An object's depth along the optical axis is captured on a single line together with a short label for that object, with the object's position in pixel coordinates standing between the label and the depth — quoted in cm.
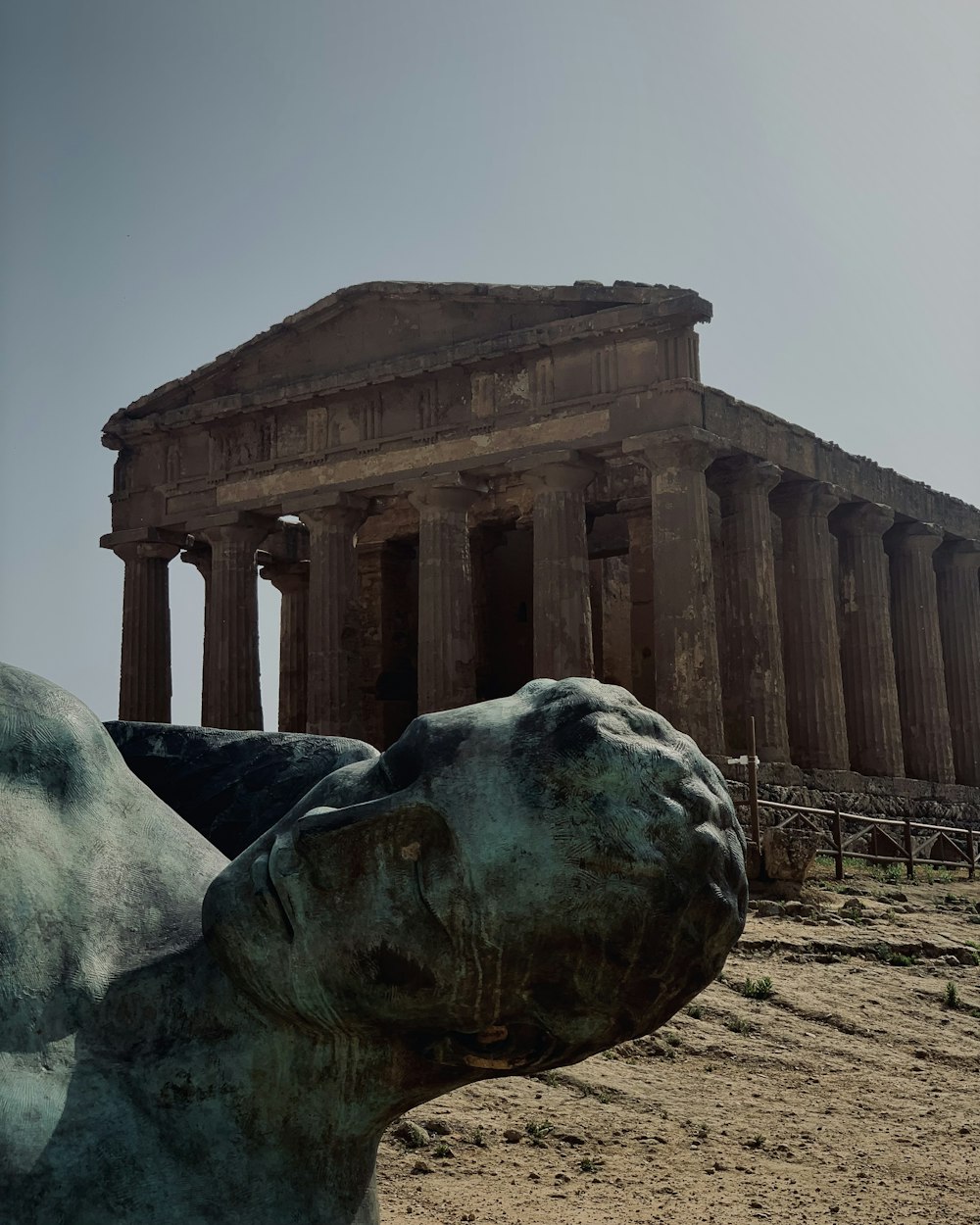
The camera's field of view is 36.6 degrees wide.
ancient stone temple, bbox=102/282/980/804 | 2144
